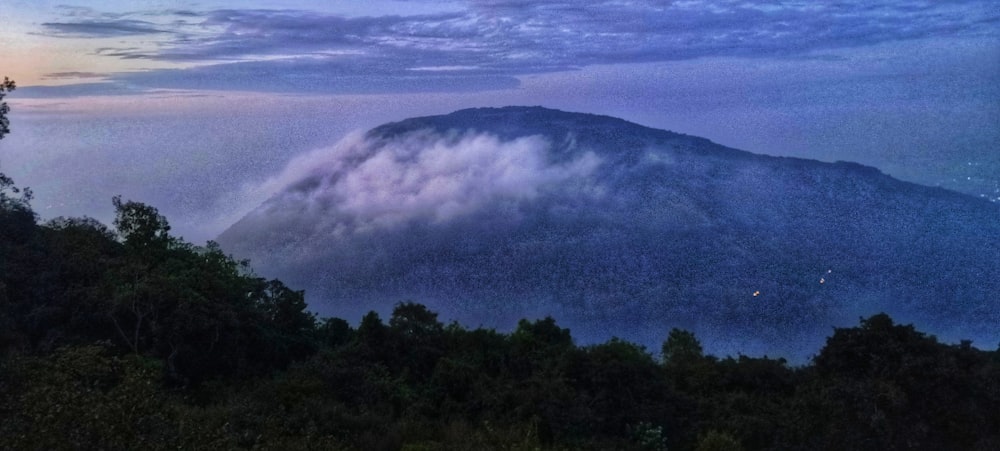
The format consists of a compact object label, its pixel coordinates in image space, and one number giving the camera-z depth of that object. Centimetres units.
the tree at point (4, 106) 1727
